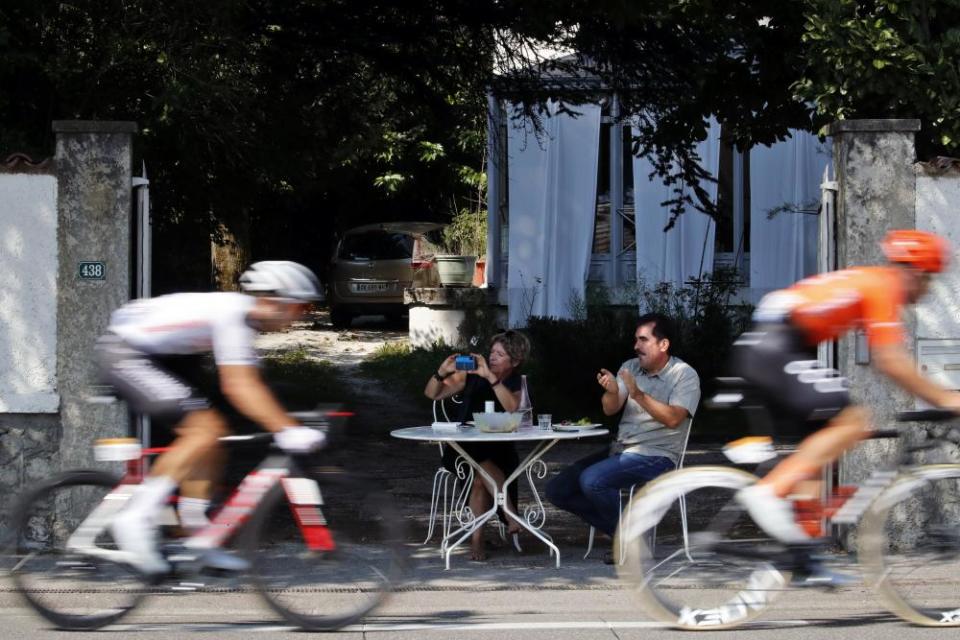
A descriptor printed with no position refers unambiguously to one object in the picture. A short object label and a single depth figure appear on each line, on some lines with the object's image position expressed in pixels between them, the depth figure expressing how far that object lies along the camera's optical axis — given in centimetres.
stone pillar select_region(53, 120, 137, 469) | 1742
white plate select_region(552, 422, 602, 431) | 1764
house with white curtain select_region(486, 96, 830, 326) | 3980
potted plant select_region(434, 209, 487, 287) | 4391
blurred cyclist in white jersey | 1232
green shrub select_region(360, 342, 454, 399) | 3680
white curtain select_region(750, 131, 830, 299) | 3930
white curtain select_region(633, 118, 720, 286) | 4008
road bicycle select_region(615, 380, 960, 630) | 1255
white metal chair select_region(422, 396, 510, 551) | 1815
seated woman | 1789
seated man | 1661
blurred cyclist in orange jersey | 1215
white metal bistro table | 1689
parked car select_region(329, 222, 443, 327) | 5391
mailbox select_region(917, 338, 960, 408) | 1781
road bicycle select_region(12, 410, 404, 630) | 1258
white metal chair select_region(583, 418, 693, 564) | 1282
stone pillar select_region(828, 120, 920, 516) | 1767
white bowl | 1720
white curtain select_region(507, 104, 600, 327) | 4148
